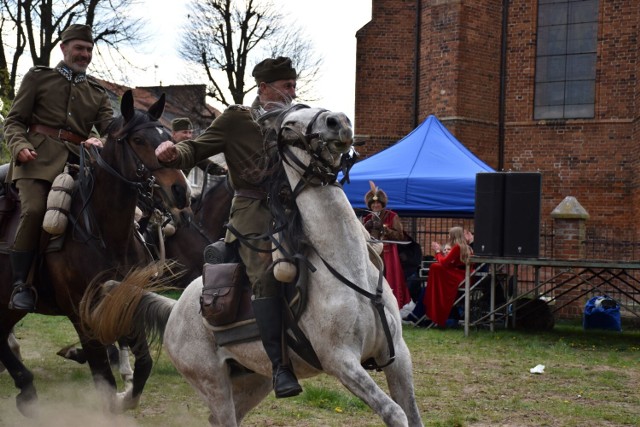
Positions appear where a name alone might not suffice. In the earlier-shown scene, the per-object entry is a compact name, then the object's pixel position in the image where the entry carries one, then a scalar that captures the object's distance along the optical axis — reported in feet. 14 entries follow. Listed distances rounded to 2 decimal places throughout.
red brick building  71.92
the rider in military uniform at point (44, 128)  21.71
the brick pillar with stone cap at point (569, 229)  56.54
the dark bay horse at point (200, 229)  29.58
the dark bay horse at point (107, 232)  20.15
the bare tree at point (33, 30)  89.10
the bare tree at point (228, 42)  122.52
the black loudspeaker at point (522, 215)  45.24
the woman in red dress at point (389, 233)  42.37
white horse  13.66
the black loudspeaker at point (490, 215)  45.78
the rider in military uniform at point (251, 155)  15.02
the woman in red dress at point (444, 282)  47.88
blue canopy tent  50.42
